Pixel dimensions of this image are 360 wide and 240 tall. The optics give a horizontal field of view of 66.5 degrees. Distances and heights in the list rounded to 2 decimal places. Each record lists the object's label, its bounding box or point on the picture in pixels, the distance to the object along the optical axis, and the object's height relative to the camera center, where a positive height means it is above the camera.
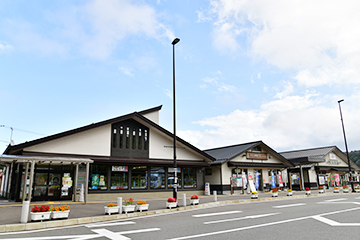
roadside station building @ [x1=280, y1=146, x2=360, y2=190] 37.96 +1.33
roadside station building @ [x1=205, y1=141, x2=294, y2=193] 29.25 +1.30
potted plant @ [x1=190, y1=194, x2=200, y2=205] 17.25 -1.19
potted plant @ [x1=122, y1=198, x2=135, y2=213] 13.26 -1.18
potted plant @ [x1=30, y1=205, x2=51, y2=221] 10.35 -1.10
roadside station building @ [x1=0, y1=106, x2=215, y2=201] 19.42 +1.59
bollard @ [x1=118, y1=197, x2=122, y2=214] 13.03 -1.02
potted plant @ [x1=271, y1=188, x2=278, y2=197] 23.98 -1.11
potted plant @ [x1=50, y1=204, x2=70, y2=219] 10.83 -1.11
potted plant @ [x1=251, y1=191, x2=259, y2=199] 22.03 -1.22
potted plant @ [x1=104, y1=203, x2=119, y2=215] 12.64 -1.19
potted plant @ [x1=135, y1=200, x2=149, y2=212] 13.92 -1.21
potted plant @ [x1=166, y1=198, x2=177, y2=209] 15.51 -1.21
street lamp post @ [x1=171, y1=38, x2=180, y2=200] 16.53 -0.09
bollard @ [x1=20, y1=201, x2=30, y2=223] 10.12 -1.01
